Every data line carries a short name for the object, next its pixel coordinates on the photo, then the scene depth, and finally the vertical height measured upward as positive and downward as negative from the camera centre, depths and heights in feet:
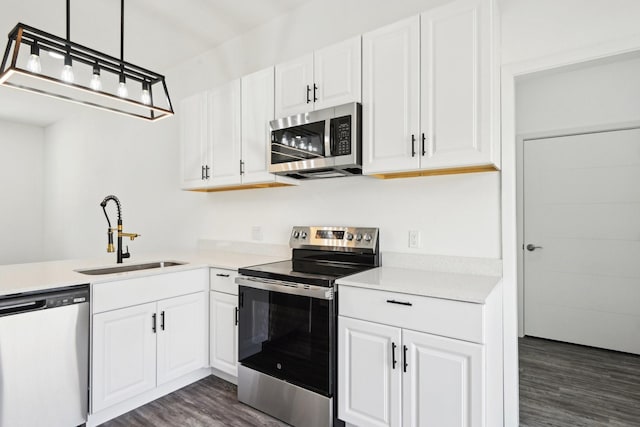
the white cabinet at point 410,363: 4.86 -2.22
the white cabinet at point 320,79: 7.04 +2.99
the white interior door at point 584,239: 10.12 -0.65
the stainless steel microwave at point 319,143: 6.86 +1.58
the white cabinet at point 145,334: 6.47 -2.39
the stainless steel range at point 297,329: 6.11 -2.12
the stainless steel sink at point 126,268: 7.68 -1.20
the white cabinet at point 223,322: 7.80 -2.39
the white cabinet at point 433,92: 5.69 +2.23
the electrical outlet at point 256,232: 10.03 -0.43
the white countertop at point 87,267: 5.81 -1.08
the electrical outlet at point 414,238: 7.32 -0.44
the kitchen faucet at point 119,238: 8.12 -0.48
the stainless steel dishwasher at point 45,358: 5.47 -2.34
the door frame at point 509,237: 6.31 -0.35
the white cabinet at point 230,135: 8.50 +2.18
